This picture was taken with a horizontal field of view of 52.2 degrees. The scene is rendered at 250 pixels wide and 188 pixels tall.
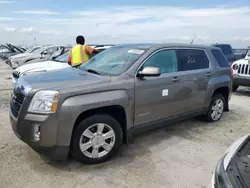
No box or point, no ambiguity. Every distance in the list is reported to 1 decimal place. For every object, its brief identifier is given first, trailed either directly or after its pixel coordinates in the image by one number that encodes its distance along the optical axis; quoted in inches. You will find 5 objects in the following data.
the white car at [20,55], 550.4
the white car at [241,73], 344.2
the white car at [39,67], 278.7
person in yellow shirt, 278.0
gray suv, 126.3
